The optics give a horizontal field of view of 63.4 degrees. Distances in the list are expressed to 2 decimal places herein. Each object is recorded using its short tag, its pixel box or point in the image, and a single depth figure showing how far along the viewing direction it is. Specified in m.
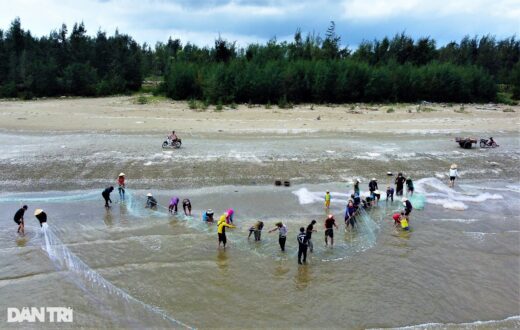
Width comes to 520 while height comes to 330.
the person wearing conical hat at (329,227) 15.82
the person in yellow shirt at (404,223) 17.73
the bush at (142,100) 50.63
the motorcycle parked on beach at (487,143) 32.38
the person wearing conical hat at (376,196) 20.81
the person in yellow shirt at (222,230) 15.23
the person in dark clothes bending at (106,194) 19.42
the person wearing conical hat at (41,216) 16.23
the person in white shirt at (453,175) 23.81
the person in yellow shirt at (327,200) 19.81
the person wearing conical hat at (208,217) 17.97
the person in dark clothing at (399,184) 21.72
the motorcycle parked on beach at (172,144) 29.05
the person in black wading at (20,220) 16.38
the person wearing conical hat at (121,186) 20.62
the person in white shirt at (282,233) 15.22
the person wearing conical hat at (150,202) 19.81
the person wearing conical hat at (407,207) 18.26
